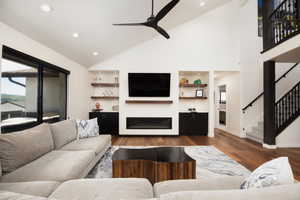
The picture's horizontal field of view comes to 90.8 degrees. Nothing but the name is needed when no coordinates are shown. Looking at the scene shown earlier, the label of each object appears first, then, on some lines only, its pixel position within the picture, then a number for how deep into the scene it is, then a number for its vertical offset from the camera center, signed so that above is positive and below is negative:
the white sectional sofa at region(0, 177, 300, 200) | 1.17 -0.76
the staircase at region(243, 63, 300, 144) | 4.10 -0.24
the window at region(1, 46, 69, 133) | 2.45 +0.17
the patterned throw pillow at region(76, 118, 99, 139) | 3.23 -0.64
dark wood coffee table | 1.98 -0.91
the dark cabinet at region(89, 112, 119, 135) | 5.30 -0.77
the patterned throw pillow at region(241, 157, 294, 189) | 0.87 -0.47
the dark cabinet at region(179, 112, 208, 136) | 5.39 -0.86
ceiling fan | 2.36 +1.40
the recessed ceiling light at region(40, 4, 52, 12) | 2.30 +1.46
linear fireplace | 5.45 -0.81
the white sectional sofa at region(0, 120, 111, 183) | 1.61 -0.80
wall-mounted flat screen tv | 5.28 +0.58
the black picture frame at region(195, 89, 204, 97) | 5.69 +0.28
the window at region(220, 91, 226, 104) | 6.65 +0.15
